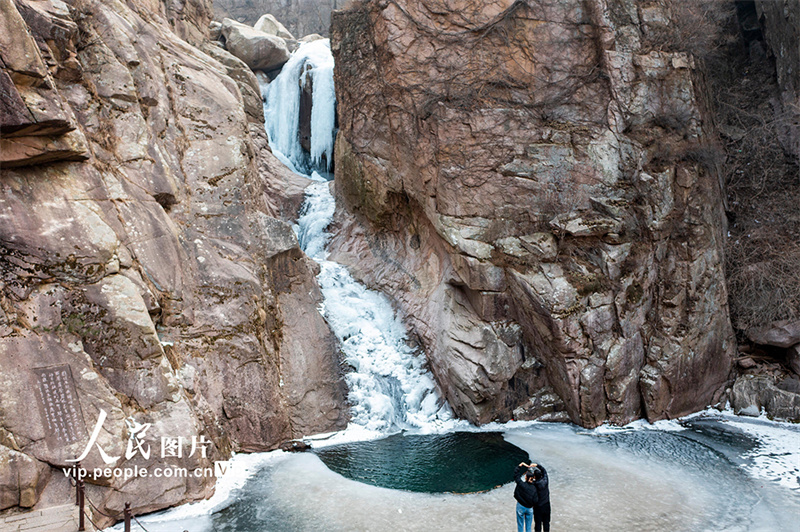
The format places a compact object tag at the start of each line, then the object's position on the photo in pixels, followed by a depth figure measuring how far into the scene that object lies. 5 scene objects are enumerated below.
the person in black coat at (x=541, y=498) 7.70
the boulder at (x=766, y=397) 13.38
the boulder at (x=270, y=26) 32.12
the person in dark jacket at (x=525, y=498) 7.66
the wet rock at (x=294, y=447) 11.59
